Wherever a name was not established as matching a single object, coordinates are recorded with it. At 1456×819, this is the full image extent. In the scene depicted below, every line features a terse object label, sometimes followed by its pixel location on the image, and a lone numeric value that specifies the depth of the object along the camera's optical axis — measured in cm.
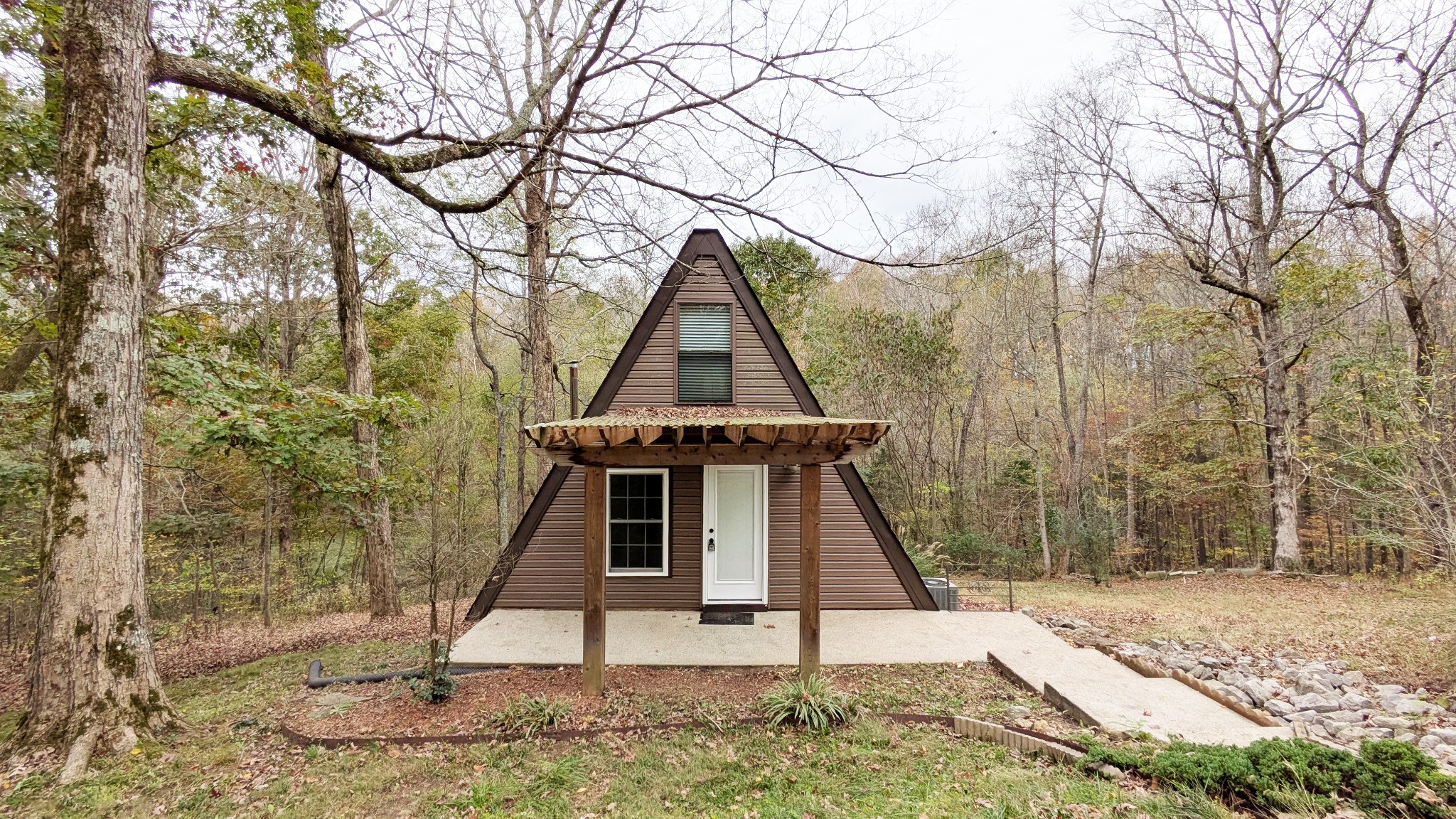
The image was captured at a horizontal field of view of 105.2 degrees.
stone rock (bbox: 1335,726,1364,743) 375
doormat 658
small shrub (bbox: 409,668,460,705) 444
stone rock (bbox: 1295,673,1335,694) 457
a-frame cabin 708
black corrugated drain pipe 485
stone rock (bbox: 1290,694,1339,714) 425
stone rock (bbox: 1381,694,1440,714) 411
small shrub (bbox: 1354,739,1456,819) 243
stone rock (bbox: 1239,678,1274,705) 438
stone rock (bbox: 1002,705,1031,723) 412
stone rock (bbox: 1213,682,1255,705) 446
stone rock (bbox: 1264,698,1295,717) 421
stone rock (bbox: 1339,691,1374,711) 425
